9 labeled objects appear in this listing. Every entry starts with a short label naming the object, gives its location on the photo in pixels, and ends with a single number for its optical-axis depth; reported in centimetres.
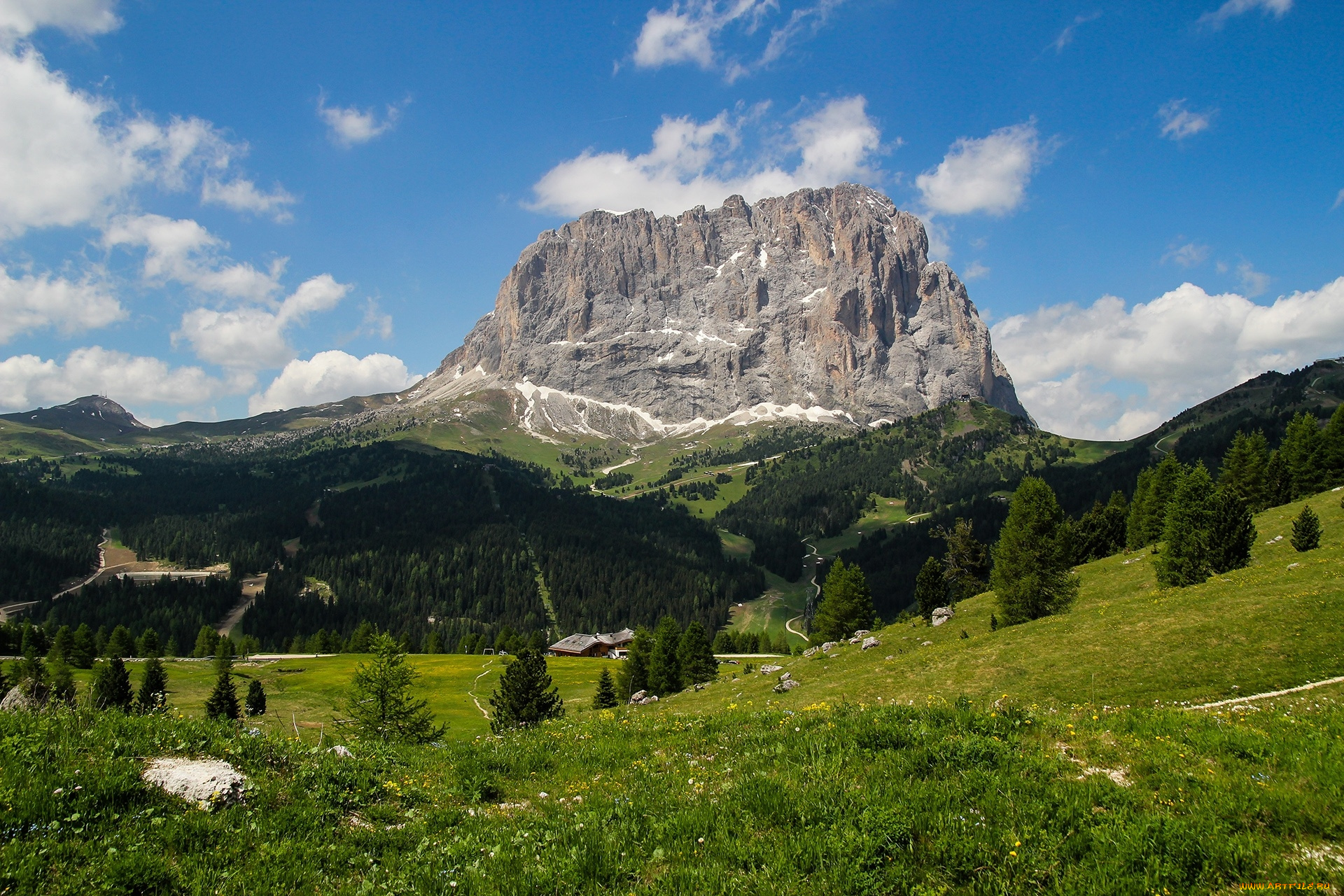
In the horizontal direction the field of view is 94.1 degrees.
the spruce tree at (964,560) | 7112
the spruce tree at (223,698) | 5606
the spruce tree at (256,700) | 6353
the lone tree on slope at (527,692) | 5212
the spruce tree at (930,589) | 7462
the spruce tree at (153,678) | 6159
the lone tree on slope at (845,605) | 6888
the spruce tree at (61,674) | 5438
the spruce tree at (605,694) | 6400
